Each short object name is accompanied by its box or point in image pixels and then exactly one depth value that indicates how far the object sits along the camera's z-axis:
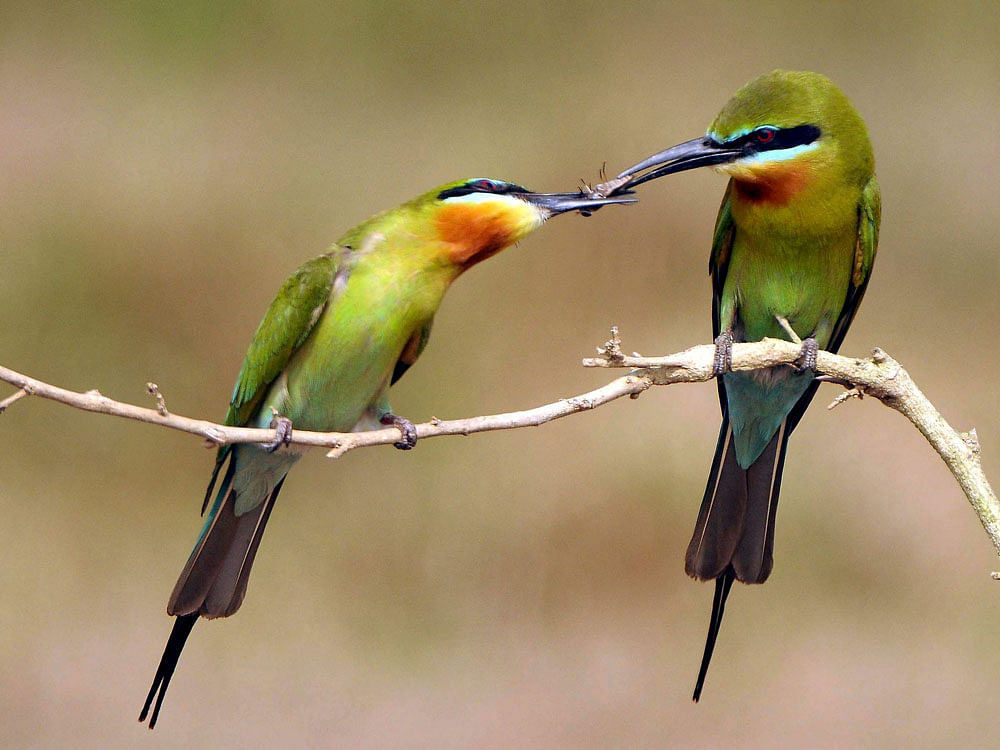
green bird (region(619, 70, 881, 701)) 7.07
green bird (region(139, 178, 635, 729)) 7.06
